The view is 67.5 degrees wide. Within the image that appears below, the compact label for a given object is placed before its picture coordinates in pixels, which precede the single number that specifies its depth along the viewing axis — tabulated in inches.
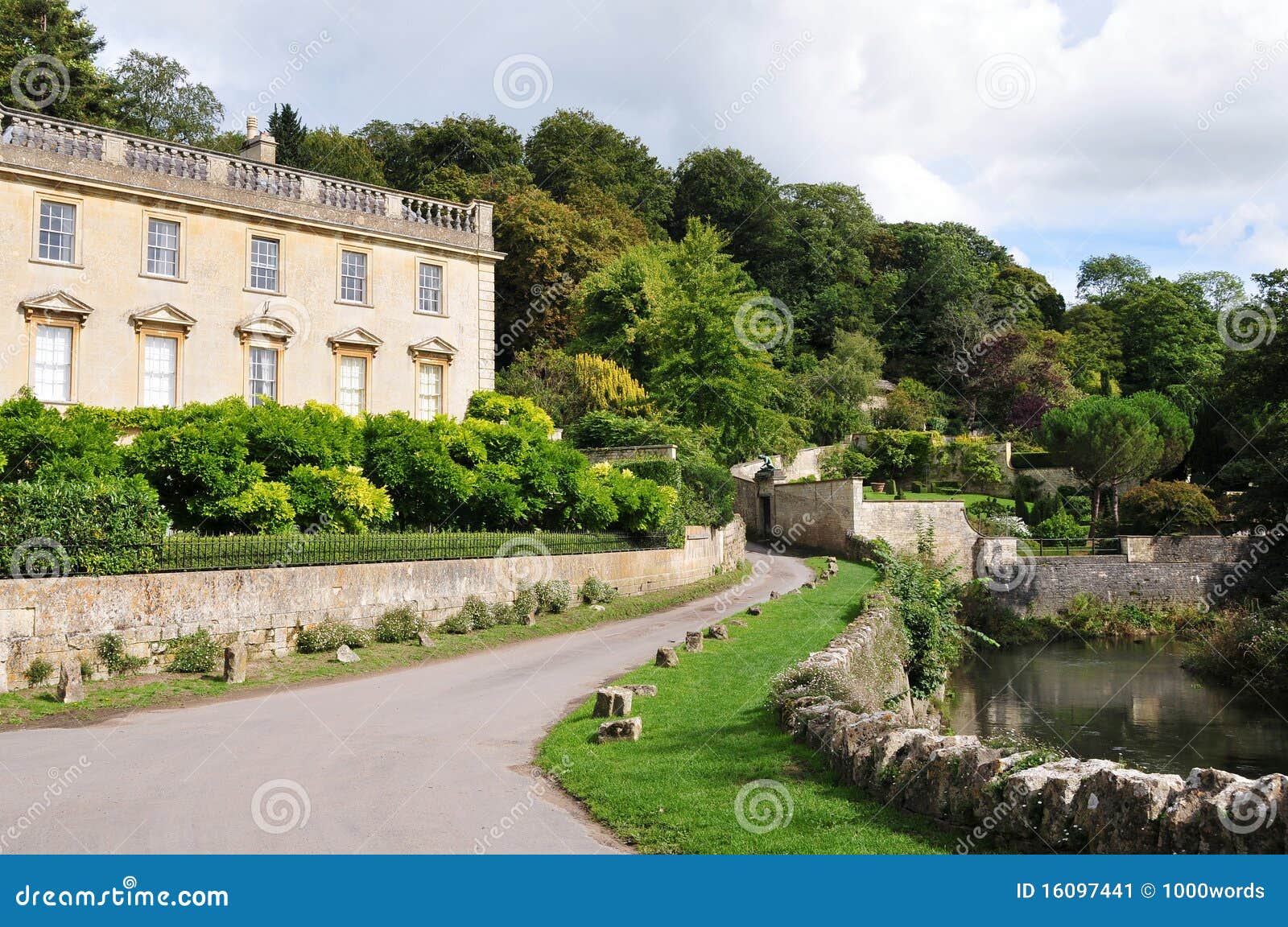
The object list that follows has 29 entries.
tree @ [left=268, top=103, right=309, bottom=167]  1910.7
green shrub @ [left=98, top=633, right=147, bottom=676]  566.9
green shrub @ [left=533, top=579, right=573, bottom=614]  874.1
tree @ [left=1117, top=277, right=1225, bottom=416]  2603.3
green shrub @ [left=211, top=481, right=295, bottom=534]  735.7
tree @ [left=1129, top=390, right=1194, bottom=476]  1998.0
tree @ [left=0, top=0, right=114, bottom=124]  1529.3
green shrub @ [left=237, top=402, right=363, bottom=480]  801.6
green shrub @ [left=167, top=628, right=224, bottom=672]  595.2
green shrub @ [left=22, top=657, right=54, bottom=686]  536.1
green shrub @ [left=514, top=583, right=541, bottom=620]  831.7
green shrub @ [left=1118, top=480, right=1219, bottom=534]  1605.6
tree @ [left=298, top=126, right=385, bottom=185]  1916.8
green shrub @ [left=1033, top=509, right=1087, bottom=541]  1682.3
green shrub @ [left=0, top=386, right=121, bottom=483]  660.7
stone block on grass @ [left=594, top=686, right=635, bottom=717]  479.2
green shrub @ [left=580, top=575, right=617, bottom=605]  941.2
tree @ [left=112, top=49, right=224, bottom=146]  1940.2
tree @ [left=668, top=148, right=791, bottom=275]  2775.6
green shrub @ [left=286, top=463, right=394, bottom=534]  791.7
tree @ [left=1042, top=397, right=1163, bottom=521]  1924.2
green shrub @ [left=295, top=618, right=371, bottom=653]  671.8
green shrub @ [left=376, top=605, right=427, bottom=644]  719.1
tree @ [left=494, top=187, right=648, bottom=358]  1897.0
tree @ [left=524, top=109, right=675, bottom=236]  2482.8
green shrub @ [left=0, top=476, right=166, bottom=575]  555.5
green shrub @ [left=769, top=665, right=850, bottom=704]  444.1
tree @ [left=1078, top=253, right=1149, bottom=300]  3545.8
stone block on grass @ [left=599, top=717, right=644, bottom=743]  438.9
